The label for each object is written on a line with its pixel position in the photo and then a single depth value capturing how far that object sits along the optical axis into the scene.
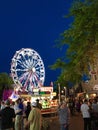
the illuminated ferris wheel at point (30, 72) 19.56
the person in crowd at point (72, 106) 14.59
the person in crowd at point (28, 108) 8.42
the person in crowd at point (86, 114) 6.81
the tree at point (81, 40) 6.03
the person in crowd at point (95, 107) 7.35
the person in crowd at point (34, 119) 4.80
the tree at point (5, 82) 32.00
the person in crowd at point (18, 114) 6.84
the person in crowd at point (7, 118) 4.85
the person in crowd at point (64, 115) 5.67
